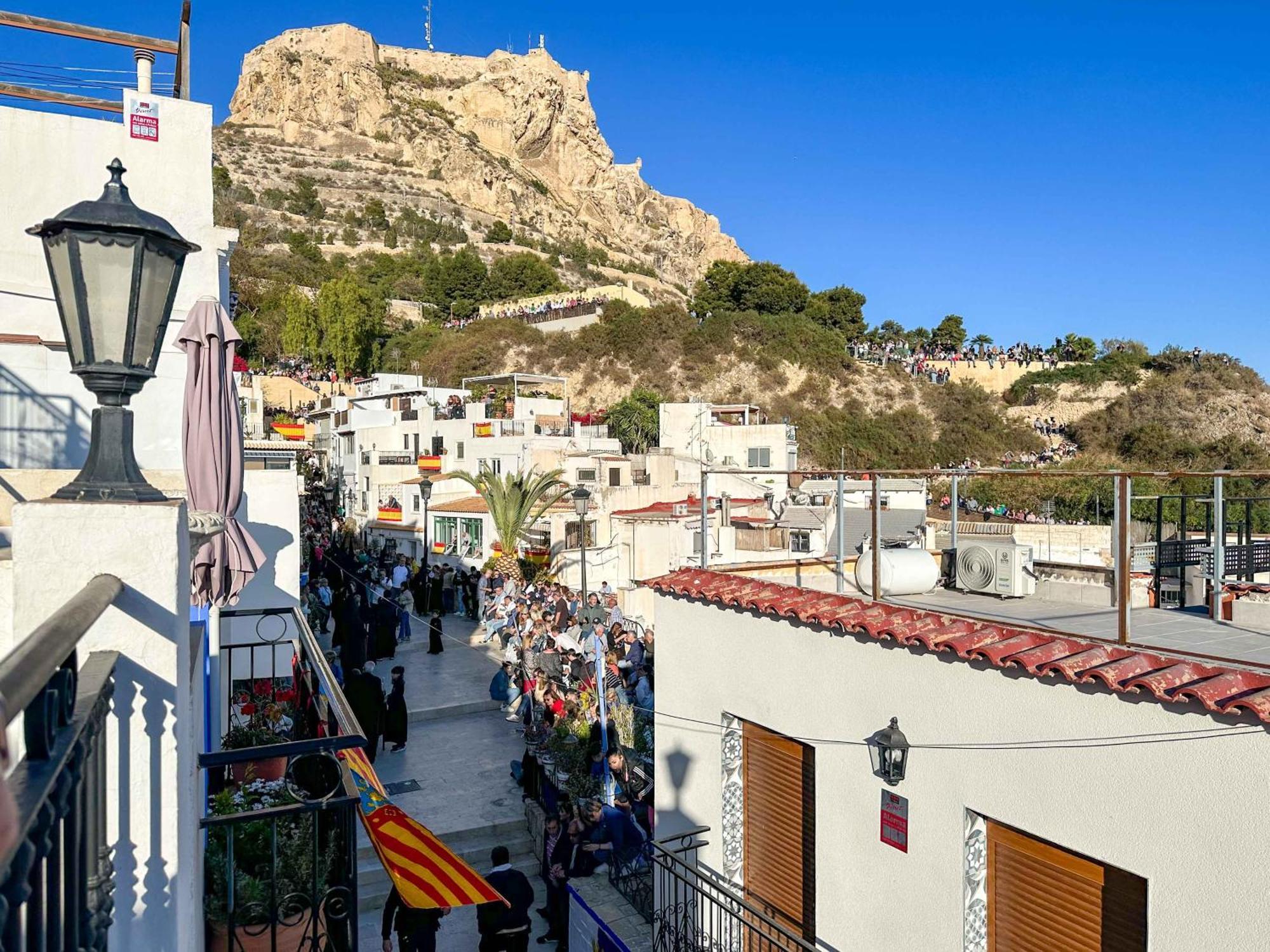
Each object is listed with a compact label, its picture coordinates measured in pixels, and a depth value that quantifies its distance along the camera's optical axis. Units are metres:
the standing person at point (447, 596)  22.35
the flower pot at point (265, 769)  6.41
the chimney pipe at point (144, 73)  11.20
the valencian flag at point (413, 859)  3.89
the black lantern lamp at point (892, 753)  5.46
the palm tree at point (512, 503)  25.34
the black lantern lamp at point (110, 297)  2.74
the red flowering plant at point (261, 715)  6.75
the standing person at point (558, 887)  8.18
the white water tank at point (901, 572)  7.18
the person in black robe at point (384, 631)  16.77
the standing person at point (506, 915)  7.10
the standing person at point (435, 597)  21.81
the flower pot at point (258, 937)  3.96
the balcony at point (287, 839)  3.42
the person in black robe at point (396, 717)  12.12
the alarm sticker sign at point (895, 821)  5.55
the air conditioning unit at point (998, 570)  7.39
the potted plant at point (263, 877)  3.74
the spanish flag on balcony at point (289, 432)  26.88
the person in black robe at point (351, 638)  13.81
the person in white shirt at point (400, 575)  21.69
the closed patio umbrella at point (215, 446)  5.88
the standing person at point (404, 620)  18.89
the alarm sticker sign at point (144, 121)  10.94
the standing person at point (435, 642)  18.00
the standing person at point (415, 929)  7.00
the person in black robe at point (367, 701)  11.27
